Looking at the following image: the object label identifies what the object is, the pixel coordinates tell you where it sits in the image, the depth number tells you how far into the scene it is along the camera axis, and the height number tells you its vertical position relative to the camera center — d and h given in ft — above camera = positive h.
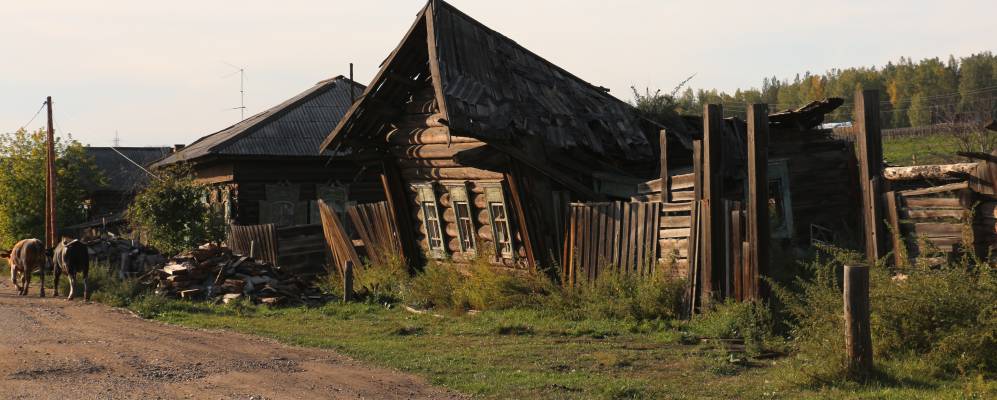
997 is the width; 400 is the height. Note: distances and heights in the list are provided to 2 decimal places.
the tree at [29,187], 127.54 +6.11
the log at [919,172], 57.15 +2.16
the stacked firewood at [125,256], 70.85 -2.08
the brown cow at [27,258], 71.61 -2.06
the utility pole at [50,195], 100.27 +4.08
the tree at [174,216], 84.94 +1.03
